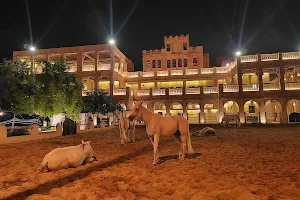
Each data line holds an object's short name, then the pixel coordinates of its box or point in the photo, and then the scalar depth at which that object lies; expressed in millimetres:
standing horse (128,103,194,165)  6484
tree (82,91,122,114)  25173
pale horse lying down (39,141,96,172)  5812
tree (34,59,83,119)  18078
